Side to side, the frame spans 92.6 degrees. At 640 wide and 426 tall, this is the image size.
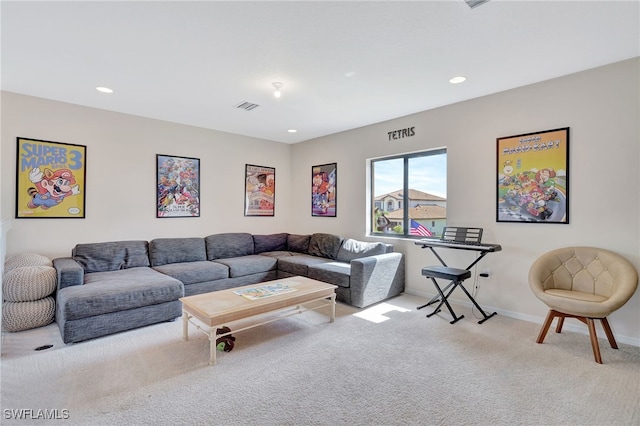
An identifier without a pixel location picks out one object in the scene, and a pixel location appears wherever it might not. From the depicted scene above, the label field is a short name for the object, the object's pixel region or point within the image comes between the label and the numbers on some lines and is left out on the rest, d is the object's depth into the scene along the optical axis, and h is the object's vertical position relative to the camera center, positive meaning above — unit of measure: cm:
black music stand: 341 -65
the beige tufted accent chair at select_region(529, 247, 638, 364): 255 -64
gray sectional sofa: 296 -78
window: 436 +30
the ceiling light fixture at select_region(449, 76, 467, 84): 322 +143
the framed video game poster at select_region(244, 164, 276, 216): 579 +42
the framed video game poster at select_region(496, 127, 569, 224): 321 +42
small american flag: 450 -24
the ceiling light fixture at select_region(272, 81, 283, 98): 338 +141
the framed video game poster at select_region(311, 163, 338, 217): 562 +44
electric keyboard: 332 -35
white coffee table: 257 -86
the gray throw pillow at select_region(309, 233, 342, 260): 504 -55
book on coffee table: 305 -83
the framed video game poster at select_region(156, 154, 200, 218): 470 +39
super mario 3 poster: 366 +37
